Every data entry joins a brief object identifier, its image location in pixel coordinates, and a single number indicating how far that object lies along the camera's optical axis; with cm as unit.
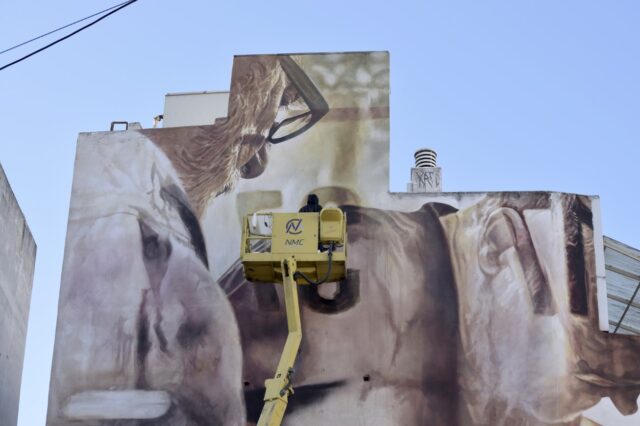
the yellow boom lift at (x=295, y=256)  1598
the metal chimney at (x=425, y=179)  2000
